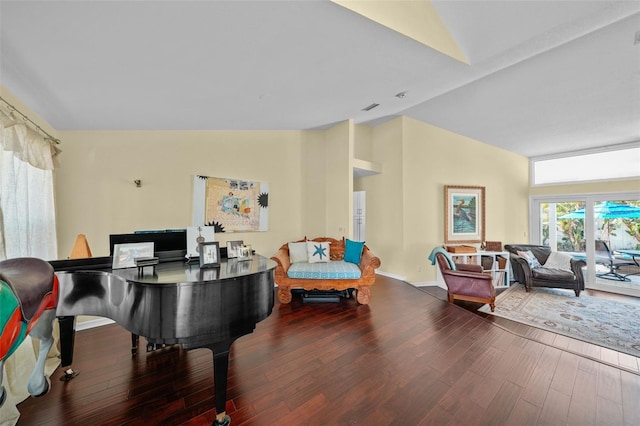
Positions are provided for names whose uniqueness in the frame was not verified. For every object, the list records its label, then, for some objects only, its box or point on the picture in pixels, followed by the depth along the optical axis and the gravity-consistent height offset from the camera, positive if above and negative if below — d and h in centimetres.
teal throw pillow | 395 -71
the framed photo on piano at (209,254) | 200 -37
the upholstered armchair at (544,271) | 462 -133
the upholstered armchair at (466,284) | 363 -121
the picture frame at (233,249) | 243 -39
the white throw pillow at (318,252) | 404 -73
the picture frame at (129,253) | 187 -34
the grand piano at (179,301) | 141 -60
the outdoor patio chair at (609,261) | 489 -116
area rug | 289 -169
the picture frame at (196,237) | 229 -25
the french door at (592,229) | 479 -47
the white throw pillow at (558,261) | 491 -116
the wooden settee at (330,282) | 347 -109
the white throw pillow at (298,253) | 403 -74
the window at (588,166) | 481 +101
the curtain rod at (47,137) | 248 +88
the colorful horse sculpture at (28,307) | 112 -53
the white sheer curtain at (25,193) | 198 +21
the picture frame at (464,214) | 516 -9
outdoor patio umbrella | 477 -6
